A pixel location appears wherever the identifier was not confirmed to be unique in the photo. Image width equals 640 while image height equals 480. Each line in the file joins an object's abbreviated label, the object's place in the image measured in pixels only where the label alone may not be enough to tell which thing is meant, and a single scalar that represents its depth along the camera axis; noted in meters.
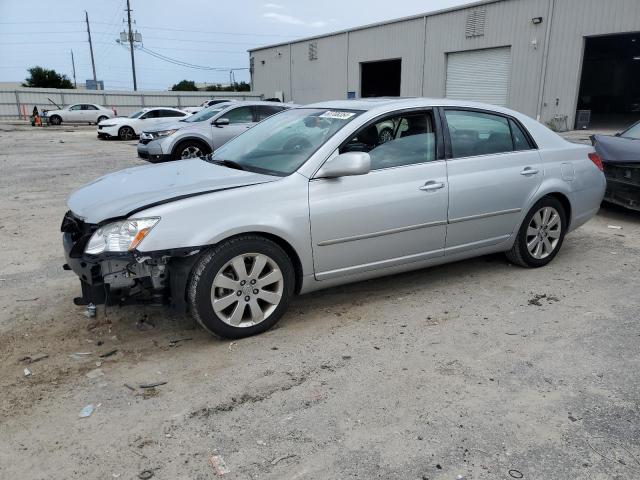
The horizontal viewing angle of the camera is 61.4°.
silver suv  11.69
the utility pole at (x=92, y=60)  64.60
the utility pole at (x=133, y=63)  52.31
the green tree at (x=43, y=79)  54.31
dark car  7.00
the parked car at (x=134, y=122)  22.98
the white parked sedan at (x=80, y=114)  33.31
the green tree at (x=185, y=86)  73.44
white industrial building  21.06
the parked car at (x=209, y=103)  28.32
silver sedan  3.49
